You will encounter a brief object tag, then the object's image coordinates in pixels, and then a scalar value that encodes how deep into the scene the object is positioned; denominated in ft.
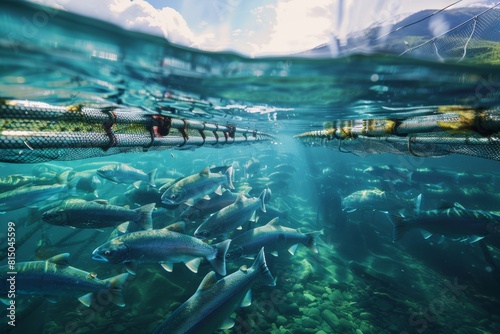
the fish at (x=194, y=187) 25.54
